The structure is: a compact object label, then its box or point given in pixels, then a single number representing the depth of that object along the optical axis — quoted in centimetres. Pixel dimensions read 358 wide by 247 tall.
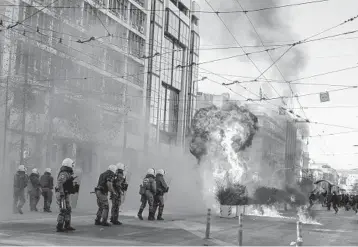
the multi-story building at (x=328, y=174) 11731
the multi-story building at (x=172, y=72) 5888
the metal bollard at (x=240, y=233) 1169
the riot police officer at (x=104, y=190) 1627
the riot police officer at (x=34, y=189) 2238
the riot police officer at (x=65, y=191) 1417
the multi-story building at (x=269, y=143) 9179
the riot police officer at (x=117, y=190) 1717
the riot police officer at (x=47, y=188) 2242
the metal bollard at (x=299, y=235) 956
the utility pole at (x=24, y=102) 3094
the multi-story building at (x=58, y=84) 3209
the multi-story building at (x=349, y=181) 14995
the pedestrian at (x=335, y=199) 4248
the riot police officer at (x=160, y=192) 2031
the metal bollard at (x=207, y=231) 1405
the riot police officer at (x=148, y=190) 1975
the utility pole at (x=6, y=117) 3016
